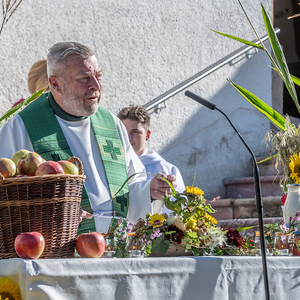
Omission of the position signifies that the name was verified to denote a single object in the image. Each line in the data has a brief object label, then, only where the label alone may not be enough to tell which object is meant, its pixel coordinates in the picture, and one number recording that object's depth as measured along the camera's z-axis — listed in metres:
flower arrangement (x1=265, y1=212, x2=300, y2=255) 3.92
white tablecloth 3.35
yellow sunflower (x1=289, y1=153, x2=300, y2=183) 4.13
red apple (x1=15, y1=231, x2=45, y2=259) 3.42
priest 4.42
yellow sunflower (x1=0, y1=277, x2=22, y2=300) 3.33
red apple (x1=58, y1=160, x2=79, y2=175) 3.60
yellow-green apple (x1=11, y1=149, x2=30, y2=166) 3.64
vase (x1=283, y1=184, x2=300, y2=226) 4.12
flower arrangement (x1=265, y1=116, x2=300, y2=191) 4.21
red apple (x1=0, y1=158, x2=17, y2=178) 3.53
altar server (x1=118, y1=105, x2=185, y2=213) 6.36
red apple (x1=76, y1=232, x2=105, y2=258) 3.53
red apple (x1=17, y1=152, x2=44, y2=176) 3.56
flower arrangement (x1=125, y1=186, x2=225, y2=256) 3.71
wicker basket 3.50
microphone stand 3.49
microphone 3.77
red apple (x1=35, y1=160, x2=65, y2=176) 3.53
